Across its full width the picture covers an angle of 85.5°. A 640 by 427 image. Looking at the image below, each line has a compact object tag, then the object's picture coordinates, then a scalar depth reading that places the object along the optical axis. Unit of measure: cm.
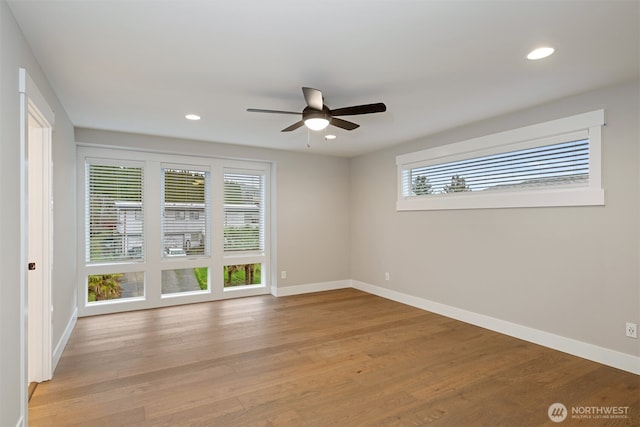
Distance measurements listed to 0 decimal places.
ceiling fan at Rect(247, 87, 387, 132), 281
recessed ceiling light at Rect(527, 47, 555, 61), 239
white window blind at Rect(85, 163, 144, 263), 464
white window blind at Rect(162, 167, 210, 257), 512
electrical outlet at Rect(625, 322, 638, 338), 291
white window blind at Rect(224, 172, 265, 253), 556
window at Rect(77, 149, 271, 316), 466
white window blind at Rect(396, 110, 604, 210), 324
